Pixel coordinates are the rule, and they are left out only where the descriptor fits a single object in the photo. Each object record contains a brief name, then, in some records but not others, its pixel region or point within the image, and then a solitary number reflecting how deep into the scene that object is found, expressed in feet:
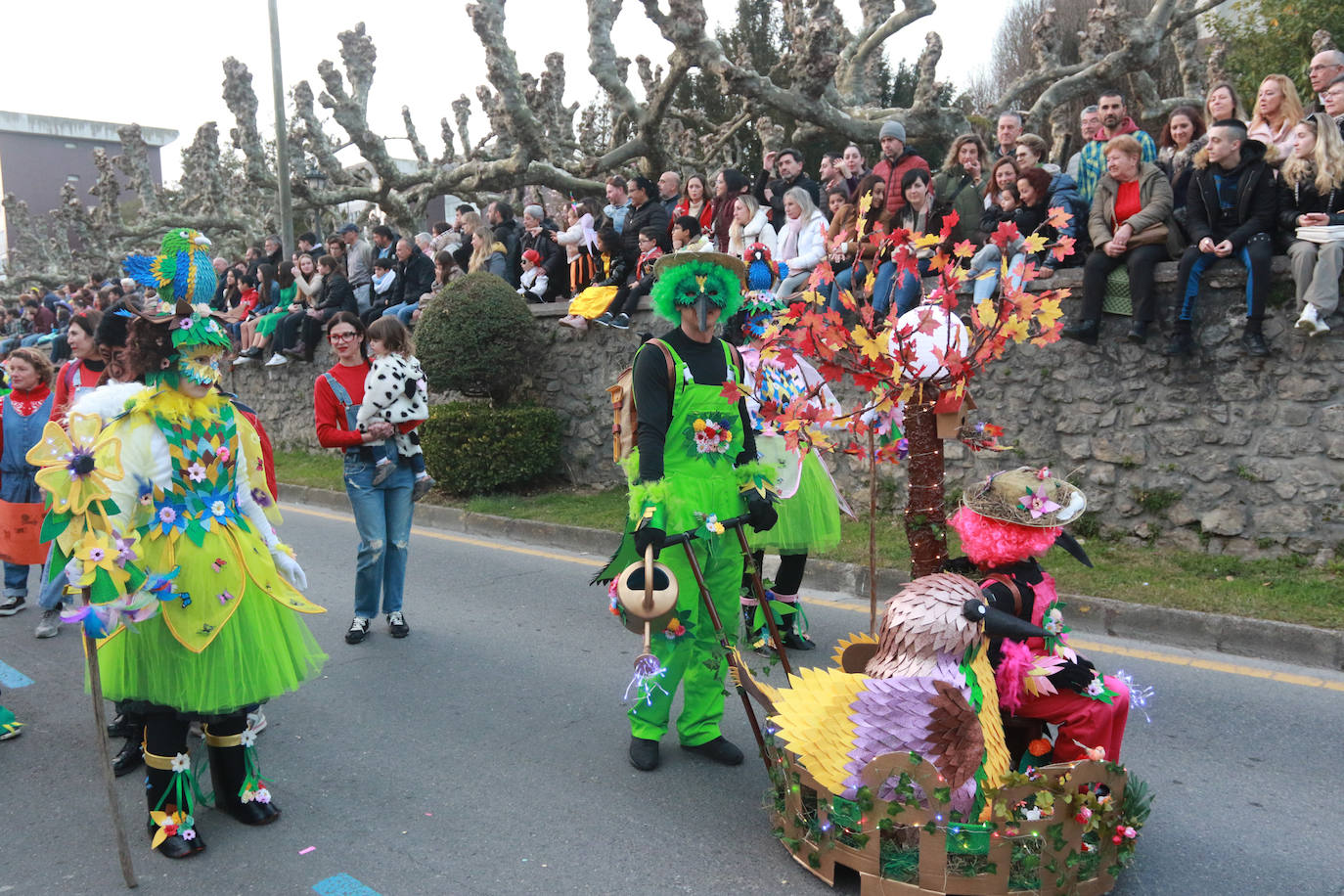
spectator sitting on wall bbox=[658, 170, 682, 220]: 39.93
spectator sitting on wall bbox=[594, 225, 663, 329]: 36.69
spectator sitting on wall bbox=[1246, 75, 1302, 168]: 26.02
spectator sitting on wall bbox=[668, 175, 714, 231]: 37.42
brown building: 175.52
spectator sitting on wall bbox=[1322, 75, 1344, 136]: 24.41
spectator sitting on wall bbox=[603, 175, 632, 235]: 41.49
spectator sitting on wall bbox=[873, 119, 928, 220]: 32.99
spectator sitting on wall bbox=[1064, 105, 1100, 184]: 32.76
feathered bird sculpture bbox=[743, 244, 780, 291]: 25.20
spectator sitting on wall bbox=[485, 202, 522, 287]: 47.03
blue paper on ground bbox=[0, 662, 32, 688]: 20.12
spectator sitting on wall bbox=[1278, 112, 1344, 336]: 22.77
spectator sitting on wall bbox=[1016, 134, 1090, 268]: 28.43
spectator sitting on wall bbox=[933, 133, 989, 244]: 32.76
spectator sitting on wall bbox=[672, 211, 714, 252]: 28.25
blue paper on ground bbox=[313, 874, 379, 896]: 12.02
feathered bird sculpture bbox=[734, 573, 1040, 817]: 10.95
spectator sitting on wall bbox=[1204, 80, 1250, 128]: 25.66
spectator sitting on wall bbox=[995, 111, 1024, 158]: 33.45
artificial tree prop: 12.64
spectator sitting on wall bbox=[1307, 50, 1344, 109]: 25.21
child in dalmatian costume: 21.67
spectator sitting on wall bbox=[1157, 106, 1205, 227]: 28.78
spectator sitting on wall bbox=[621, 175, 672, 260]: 38.50
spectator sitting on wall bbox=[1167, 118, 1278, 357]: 23.99
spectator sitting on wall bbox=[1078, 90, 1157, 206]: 30.40
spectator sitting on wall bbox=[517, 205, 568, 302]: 44.37
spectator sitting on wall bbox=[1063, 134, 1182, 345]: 25.70
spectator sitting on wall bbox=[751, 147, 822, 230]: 37.17
